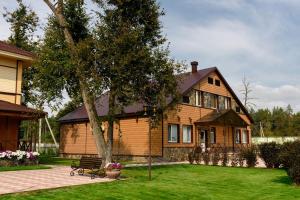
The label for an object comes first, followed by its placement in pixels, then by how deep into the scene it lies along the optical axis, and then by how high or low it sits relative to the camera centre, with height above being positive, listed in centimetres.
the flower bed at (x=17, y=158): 1881 -101
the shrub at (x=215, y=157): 2214 -110
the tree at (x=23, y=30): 3653 +1138
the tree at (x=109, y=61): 1716 +390
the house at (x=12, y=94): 2026 +281
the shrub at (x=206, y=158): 2272 -116
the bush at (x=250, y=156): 2089 -94
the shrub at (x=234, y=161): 2158 -127
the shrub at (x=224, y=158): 2184 -111
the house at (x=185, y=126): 2680 +114
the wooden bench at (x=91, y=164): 1542 -106
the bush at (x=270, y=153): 2002 -74
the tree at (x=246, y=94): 6062 +779
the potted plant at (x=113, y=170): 1497 -129
